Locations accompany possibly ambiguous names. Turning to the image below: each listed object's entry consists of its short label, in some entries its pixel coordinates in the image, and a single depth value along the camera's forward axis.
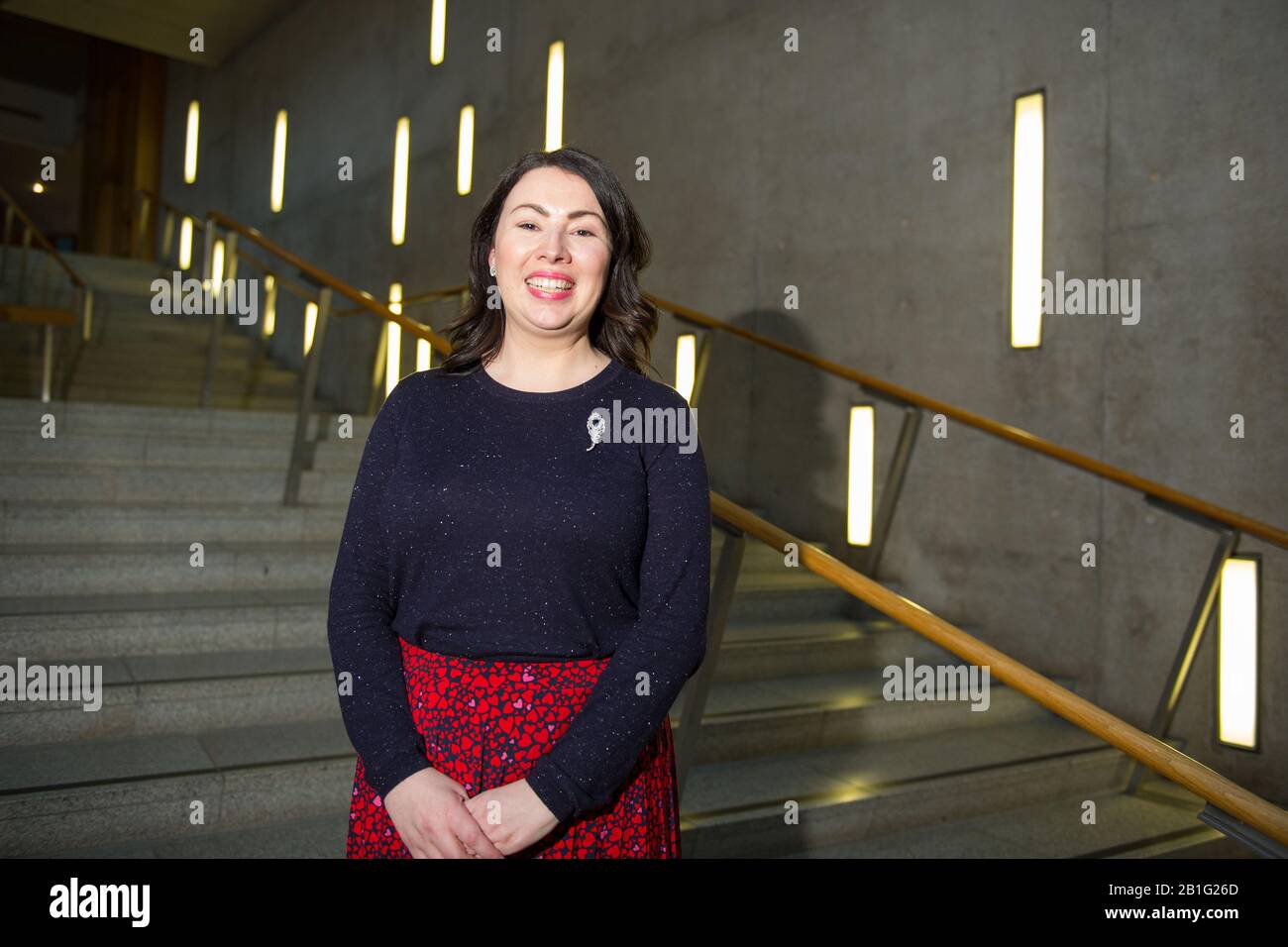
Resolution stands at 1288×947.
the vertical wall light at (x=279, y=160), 9.99
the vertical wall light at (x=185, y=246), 10.28
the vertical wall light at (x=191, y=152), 12.10
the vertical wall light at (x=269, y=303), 7.73
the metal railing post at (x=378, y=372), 5.54
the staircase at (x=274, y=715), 2.27
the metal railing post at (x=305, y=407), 3.88
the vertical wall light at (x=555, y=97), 6.37
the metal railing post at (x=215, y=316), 5.06
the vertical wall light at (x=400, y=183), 8.00
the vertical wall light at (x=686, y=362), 4.88
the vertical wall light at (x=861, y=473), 4.37
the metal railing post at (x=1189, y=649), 3.10
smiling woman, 1.18
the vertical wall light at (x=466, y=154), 7.23
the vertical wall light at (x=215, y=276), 5.07
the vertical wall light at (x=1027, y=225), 3.80
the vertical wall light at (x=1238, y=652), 3.06
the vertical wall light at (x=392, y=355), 5.60
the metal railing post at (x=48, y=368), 5.43
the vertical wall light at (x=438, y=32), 7.62
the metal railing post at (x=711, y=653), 1.98
